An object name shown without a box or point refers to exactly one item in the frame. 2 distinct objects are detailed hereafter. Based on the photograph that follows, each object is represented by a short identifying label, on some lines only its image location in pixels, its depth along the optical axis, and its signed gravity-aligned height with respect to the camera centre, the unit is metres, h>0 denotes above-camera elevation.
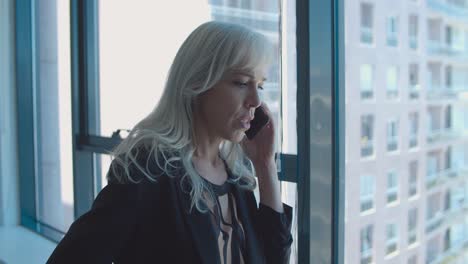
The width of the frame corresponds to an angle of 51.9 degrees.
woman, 1.06 -0.15
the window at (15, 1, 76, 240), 3.43 -0.01
